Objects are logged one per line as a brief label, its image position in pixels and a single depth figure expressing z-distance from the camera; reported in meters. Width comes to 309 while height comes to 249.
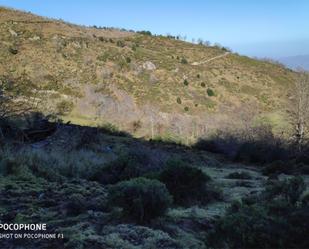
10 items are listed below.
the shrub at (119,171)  5.98
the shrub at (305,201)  3.77
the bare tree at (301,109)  20.99
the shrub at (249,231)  3.03
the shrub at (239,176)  9.72
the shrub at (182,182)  5.04
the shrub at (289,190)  4.14
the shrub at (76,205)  3.88
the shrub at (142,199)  3.67
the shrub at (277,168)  12.13
